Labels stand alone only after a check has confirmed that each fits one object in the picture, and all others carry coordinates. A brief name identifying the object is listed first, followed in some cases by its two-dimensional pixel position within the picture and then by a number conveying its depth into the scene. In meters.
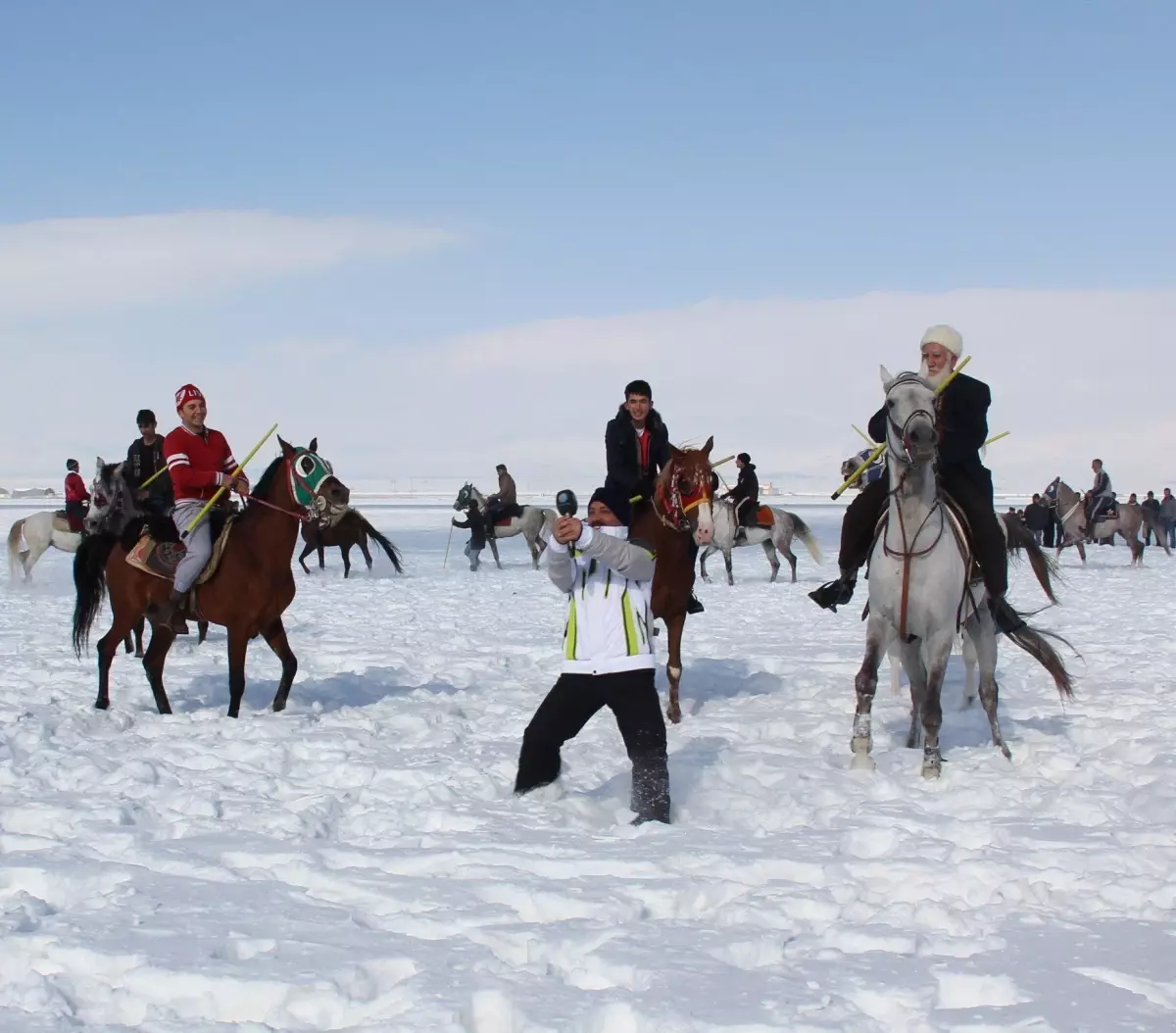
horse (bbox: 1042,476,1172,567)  28.06
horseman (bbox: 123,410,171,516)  8.95
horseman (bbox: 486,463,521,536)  27.77
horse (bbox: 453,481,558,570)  28.14
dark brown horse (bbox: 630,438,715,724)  8.55
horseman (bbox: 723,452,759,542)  21.12
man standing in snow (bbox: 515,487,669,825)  5.75
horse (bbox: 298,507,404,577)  23.36
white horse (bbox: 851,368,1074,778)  6.68
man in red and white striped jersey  8.62
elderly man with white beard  7.12
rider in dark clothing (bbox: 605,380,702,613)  8.59
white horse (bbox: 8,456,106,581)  22.41
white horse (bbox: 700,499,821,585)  22.17
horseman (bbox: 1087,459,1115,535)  28.33
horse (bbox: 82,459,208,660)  8.98
